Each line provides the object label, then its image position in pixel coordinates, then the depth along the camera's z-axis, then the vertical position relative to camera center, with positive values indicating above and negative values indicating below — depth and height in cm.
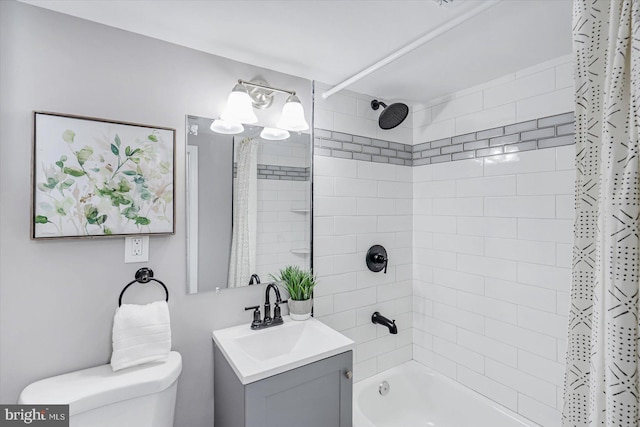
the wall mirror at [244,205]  148 +4
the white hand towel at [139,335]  119 -51
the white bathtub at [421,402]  181 -122
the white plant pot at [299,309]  167 -54
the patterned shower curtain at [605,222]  53 -1
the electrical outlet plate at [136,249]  132 -17
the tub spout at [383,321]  193 -71
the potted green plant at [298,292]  168 -45
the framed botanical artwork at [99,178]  117 +14
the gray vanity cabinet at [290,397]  118 -79
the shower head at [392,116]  185 +62
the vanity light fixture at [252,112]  147 +53
